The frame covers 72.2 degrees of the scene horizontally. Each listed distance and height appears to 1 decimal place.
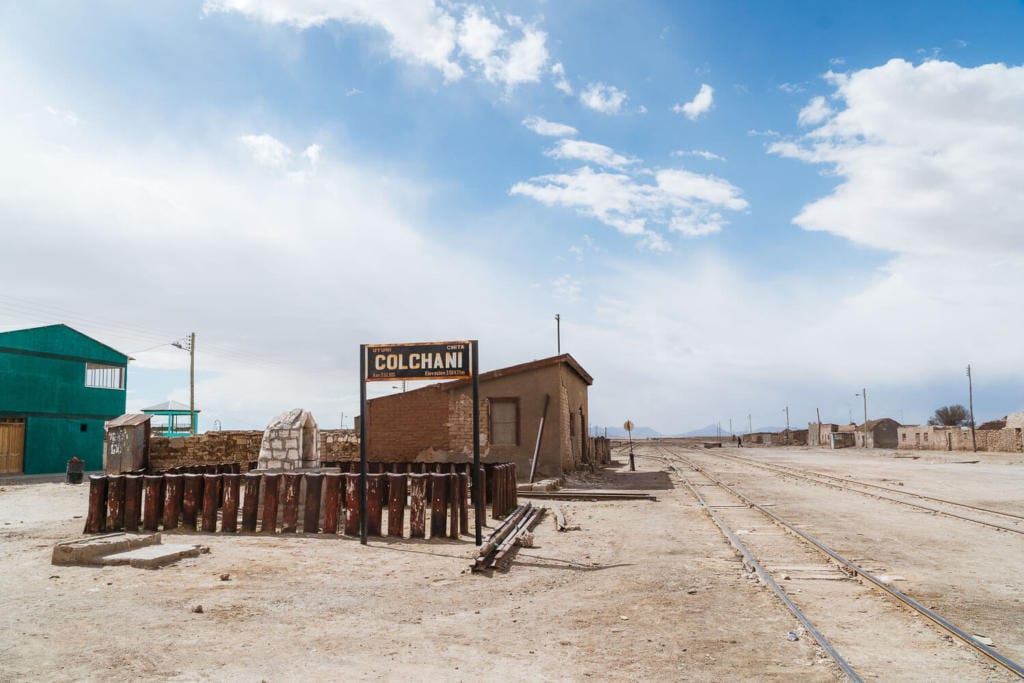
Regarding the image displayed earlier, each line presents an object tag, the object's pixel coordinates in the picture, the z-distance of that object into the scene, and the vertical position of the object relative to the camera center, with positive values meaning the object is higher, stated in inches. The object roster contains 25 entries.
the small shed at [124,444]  912.3 -25.6
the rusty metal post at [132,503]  429.7 -47.8
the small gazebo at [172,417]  1959.4 +22.6
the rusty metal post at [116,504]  430.6 -48.7
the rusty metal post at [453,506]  408.2 -49.7
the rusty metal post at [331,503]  422.3 -48.5
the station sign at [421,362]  394.9 +33.6
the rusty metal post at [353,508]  419.5 -51.3
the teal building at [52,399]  1194.0 +46.3
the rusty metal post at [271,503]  425.4 -48.7
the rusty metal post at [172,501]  433.7 -47.6
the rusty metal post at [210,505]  433.1 -50.1
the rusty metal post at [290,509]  427.8 -52.4
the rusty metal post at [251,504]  429.1 -49.4
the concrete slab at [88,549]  324.2 -58.5
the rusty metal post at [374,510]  409.4 -51.3
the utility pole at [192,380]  1581.6 +103.3
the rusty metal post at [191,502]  434.0 -48.1
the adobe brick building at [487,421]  903.7 -0.6
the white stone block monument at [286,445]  505.0 -16.2
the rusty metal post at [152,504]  433.1 -49.2
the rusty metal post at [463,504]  422.3 -51.1
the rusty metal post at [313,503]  424.5 -49.1
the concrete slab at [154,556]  317.7 -61.2
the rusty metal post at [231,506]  427.2 -50.3
